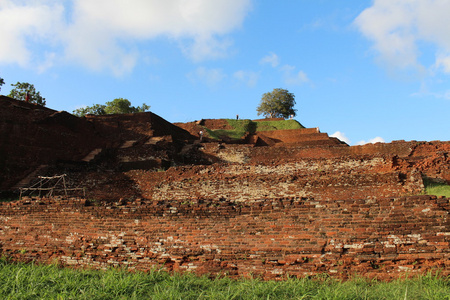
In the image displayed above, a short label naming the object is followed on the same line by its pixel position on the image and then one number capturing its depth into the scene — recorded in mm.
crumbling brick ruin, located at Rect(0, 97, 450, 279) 4789
